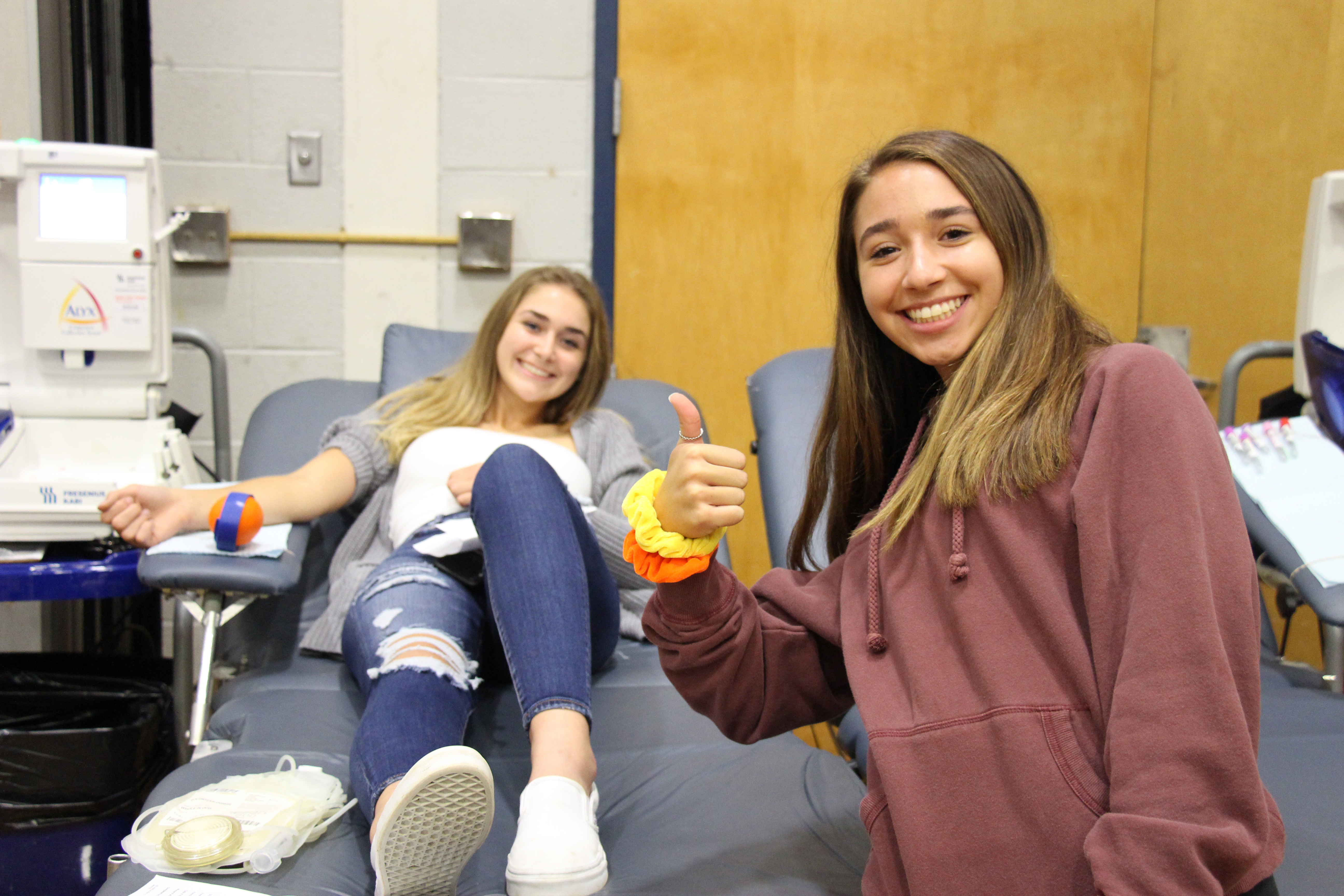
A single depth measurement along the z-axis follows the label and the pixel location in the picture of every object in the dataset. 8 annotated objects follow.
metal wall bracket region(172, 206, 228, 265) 2.24
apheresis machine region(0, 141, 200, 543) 1.57
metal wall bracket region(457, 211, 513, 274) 2.31
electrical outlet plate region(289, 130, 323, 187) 2.25
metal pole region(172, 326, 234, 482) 1.88
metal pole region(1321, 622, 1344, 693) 1.50
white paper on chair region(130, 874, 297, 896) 0.94
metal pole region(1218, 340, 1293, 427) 1.98
